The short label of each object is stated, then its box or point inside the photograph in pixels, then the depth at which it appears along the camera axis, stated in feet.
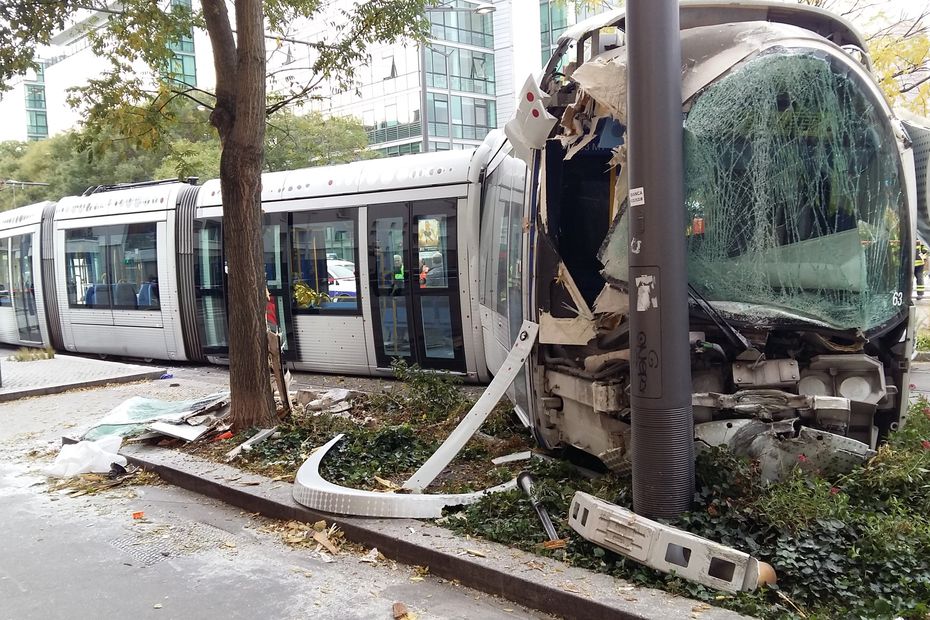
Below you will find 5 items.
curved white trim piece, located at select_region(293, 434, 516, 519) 16.06
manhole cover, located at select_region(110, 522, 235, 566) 16.32
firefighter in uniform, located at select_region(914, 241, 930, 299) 17.66
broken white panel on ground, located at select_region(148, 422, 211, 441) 24.26
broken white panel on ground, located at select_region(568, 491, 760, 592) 11.48
